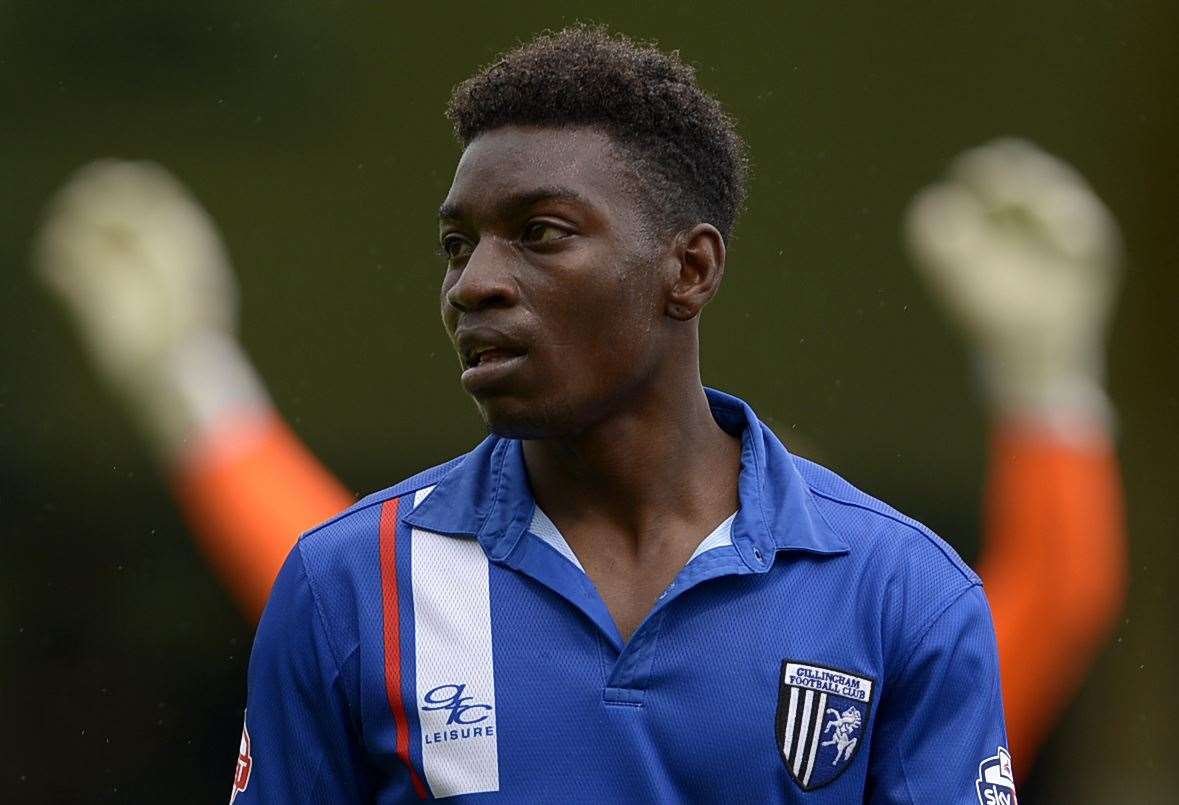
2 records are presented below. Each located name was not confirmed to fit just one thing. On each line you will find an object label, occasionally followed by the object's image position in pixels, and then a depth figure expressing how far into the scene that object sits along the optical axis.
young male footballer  8.81
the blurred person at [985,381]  9.38
